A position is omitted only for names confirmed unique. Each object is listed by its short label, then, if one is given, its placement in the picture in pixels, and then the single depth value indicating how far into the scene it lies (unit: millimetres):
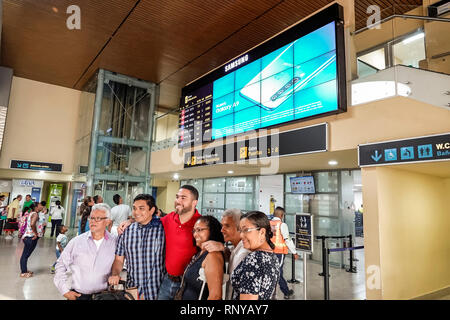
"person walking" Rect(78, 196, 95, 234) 5854
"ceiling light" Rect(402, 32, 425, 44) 5145
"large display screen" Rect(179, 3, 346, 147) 4914
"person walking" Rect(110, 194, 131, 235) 6137
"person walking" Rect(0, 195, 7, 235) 13180
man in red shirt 2506
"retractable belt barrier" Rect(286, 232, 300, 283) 5943
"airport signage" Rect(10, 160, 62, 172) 10273
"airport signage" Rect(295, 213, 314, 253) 4992
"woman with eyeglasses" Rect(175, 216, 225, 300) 1993
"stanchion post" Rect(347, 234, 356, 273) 7234
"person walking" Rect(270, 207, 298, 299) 4656
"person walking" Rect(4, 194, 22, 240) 12016
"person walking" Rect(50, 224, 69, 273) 6418
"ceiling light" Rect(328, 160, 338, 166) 6346
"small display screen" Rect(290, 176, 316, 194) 8648
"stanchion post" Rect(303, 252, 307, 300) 4529
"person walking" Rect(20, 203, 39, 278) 6023
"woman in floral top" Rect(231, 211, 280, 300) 1823
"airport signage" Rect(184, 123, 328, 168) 5020
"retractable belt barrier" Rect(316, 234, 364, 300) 4500
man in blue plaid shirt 2602
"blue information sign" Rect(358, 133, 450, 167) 3648
